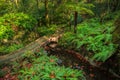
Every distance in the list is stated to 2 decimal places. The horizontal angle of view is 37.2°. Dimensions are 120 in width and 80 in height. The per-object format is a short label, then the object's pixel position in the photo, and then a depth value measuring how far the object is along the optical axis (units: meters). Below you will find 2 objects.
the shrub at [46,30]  14.40
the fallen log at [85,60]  7.97
